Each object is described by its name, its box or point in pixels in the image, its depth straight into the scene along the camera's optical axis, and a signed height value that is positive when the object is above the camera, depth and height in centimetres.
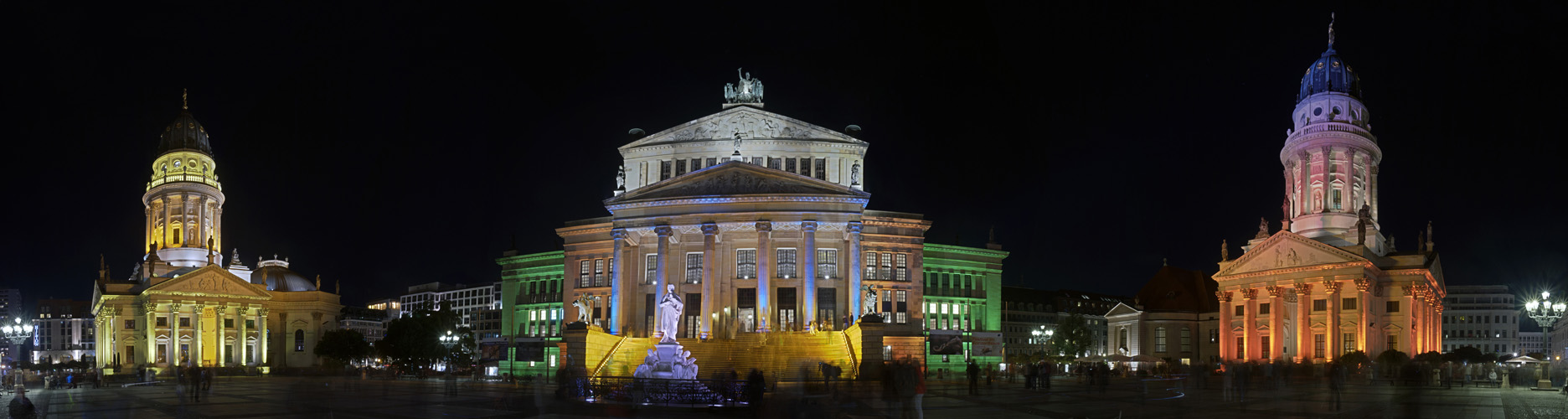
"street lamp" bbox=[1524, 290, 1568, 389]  5382 -287
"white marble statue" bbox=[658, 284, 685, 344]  4956 -258
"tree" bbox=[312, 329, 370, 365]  9606 -792
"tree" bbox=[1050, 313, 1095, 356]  10162 -749
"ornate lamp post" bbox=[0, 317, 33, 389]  7600 -524
